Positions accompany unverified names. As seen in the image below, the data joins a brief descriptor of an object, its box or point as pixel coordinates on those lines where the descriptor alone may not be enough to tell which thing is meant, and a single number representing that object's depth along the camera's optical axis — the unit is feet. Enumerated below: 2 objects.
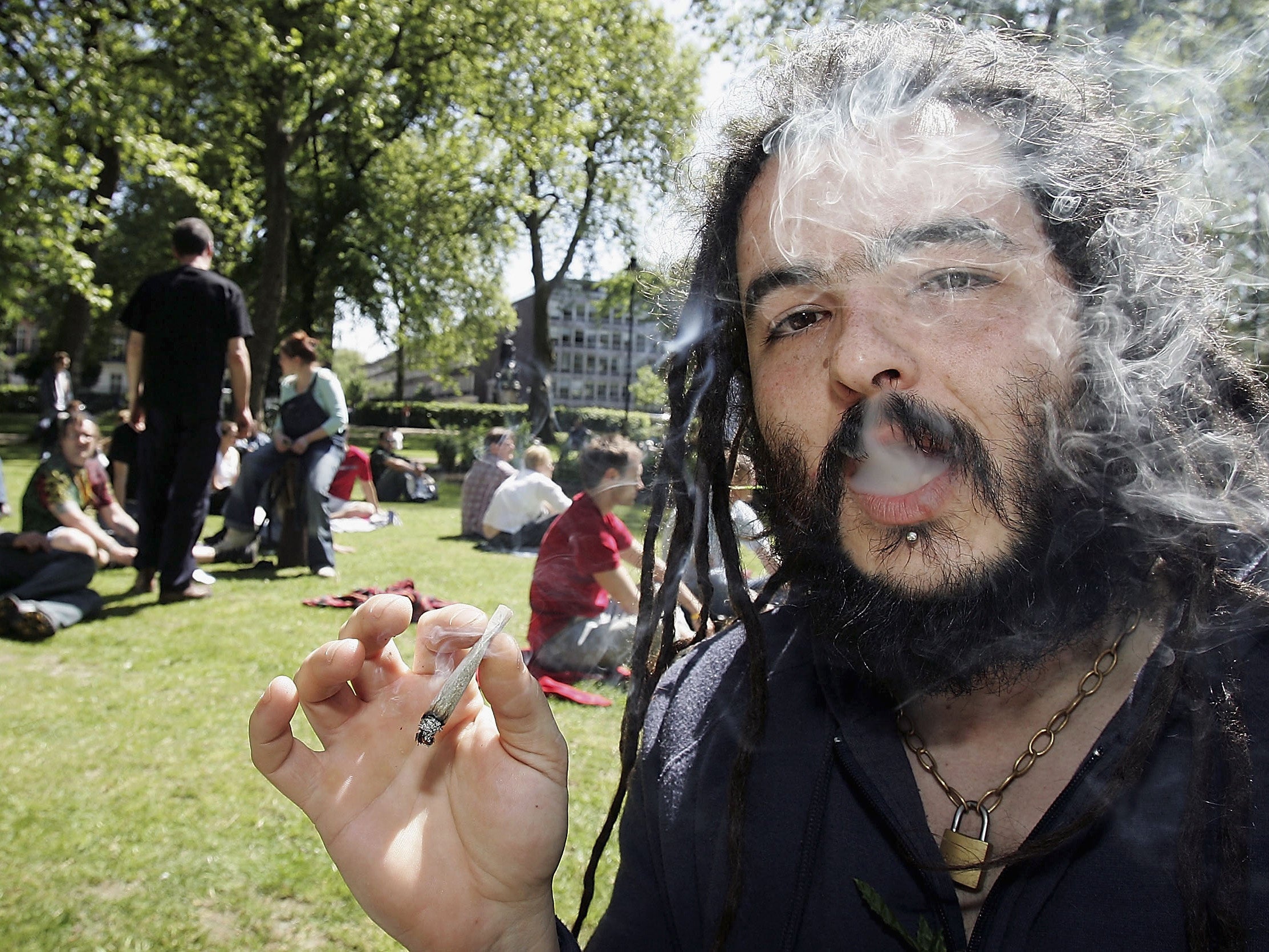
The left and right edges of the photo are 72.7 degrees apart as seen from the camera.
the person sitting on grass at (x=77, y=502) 17.42
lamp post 63.57
